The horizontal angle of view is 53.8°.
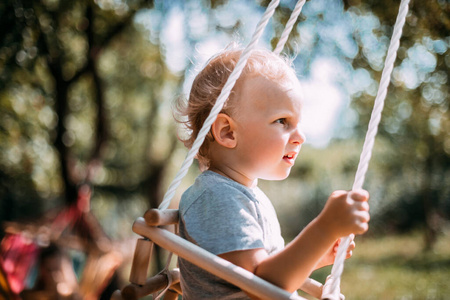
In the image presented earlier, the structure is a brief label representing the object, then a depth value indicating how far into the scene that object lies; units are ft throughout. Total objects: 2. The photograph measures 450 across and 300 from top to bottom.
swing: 2.53
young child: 2.62
